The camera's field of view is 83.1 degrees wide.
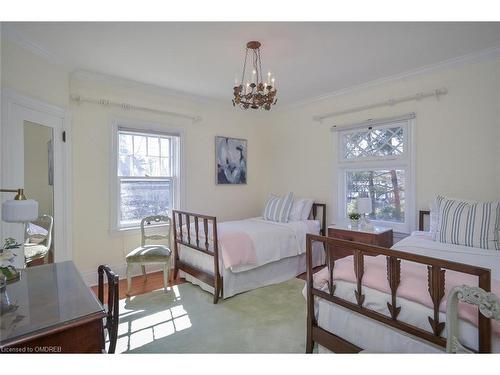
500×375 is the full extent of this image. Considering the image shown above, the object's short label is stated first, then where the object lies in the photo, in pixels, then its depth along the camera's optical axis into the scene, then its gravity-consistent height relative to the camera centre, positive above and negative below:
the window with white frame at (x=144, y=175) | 3.64 +0.13
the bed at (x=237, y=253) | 2.91 -0.78
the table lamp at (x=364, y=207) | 3.43 -0.29
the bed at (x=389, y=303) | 1.26 -0.63
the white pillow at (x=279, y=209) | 3.95 -0.36
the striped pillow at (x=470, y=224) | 2.31 -0.35
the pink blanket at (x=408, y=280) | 1.33 -0.54
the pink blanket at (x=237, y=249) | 2.89 -0.68
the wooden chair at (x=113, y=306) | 1.21 -0.55
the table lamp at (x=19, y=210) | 1.25 -0.11
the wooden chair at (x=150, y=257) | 3.04 -0.79
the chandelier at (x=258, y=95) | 2.38 +0.76
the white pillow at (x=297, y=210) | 4.03 -0.38
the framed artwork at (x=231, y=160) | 4.53 +0.40
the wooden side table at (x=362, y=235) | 3.14 -0.60
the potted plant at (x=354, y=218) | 3.54 -0.43
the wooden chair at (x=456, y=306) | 1.00 -0.45
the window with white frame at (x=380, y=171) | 3.38 +0.16
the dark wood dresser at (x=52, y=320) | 0.99 -0.51
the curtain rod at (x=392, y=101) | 3.08 +0.99
